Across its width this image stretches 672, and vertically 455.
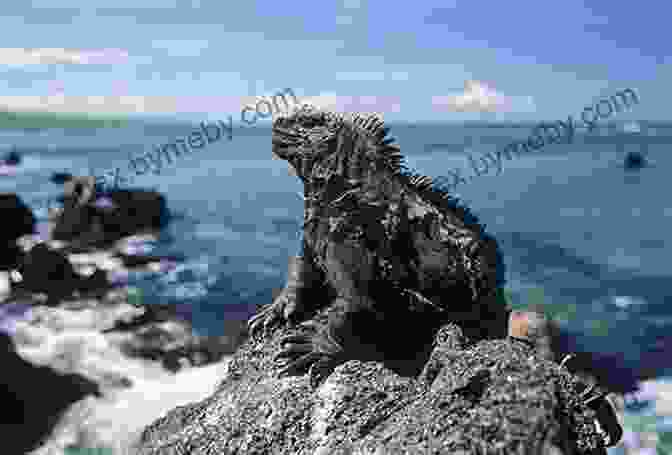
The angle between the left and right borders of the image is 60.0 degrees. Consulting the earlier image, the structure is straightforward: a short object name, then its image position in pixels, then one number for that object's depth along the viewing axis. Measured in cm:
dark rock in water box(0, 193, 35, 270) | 1815
